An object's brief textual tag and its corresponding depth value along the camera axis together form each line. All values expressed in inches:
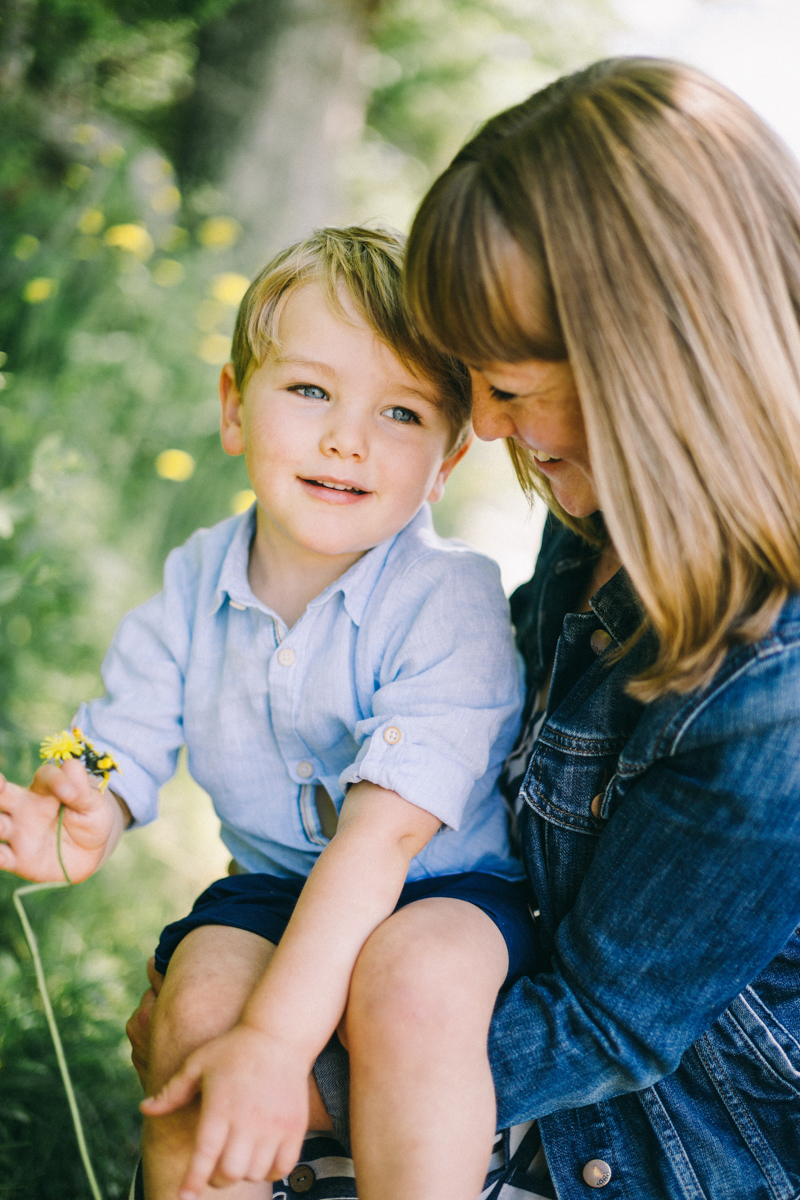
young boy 33.4
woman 33.0
